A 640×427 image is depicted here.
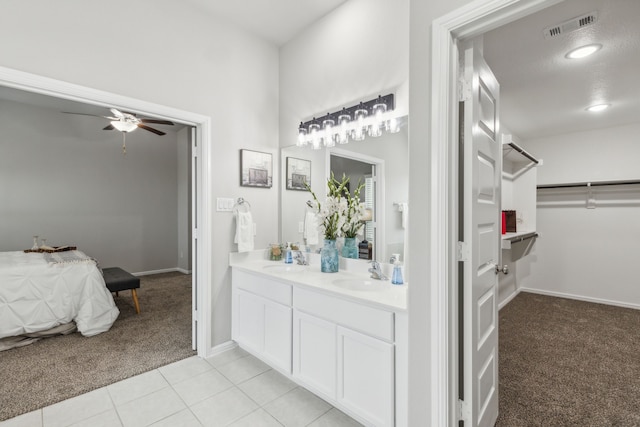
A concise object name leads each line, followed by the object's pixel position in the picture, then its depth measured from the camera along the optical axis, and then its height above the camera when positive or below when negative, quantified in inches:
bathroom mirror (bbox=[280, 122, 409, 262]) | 84.7 +12.2
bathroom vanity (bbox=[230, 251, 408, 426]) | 60.8 -30.5
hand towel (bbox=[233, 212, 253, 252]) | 107.3 -7.4
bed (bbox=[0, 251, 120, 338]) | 112.2 -34.3
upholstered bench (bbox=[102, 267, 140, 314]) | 138.9 -33.7
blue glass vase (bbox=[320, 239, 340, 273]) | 93.2 -14.3
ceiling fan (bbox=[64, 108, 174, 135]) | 146.2 +45.9
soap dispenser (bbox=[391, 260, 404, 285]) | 79.1 -17.5
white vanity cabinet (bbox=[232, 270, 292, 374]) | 85.0 -33.6
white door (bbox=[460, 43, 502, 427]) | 54.1 -6.2
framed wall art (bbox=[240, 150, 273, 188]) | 111.0 +16.7
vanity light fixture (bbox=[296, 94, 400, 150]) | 85.4 +28.1
